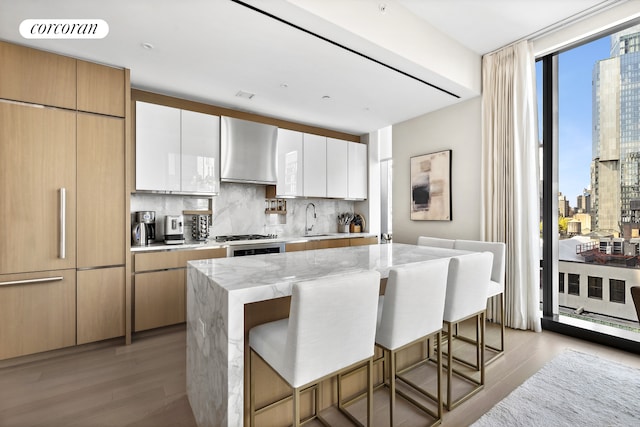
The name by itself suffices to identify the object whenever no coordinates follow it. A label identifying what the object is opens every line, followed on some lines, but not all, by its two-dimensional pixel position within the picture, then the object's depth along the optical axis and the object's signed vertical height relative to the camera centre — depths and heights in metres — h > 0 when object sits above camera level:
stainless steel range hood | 3.60 +0.82
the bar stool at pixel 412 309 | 1.46 -0.49
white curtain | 2.95 +0.40
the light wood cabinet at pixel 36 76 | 2.31 +1.14
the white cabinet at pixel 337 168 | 4.64 +0.76
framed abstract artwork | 3.73 +0.37
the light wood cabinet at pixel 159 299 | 2.87 -0.84
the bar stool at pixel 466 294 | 1.80 -0.51
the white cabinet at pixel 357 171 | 4.90 +0.74
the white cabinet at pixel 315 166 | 4.38 +0.75
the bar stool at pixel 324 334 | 1.13 -0.50
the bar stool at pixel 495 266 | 2.46 -0.47
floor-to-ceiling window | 2.59 +0.30
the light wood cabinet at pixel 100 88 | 2.58 +1.15
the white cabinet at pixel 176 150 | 3.08 +0.73
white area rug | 1.65 -1.15
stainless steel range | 3.43 -0.37
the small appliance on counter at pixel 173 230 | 3.26 -0.16
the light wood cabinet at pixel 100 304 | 2.57 -0.80
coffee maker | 3.08 -0.13
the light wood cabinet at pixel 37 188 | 2.31 +0.23
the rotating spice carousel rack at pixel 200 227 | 3.62 -0.14
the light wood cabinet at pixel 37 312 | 2.31 -0.78
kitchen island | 1.21 -0.40
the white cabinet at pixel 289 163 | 4.12 +0.74
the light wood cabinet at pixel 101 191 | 2.59 +0.23
